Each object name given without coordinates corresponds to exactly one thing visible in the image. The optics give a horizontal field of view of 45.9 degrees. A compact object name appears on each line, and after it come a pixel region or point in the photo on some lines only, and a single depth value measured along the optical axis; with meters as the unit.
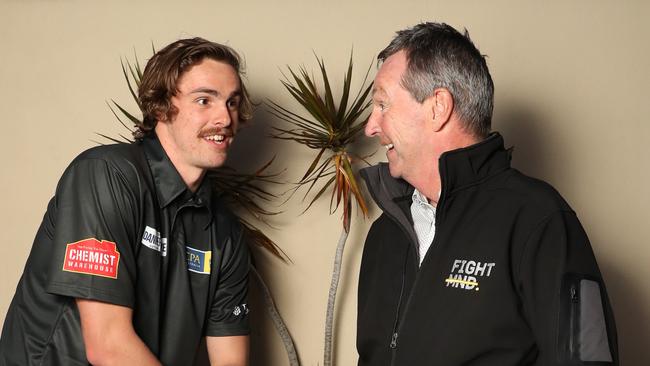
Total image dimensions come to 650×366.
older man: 1.81
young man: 2.32
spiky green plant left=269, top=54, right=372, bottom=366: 3.29
